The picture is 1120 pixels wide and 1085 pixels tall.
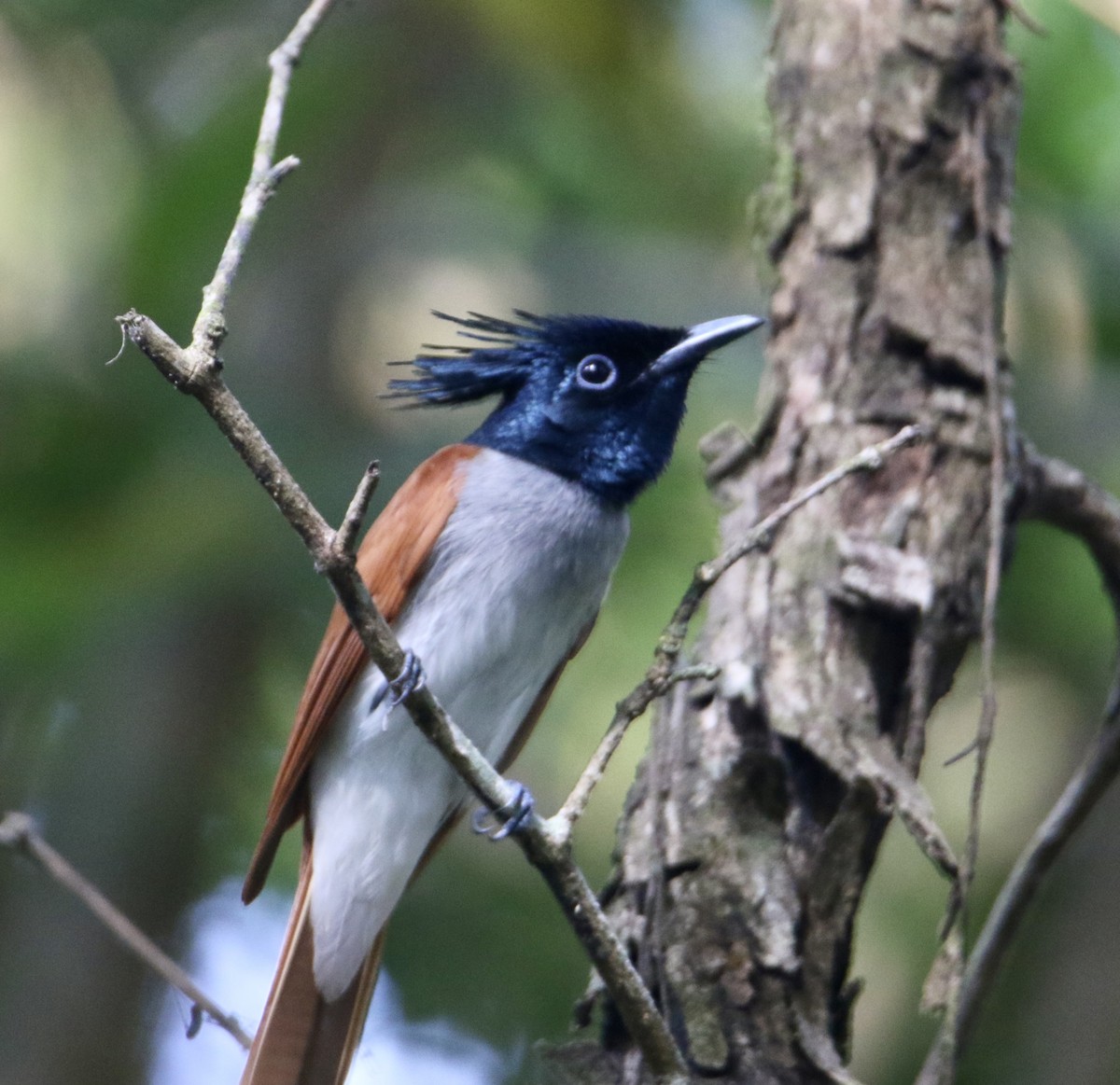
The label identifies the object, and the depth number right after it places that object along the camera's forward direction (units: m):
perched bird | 6.41
